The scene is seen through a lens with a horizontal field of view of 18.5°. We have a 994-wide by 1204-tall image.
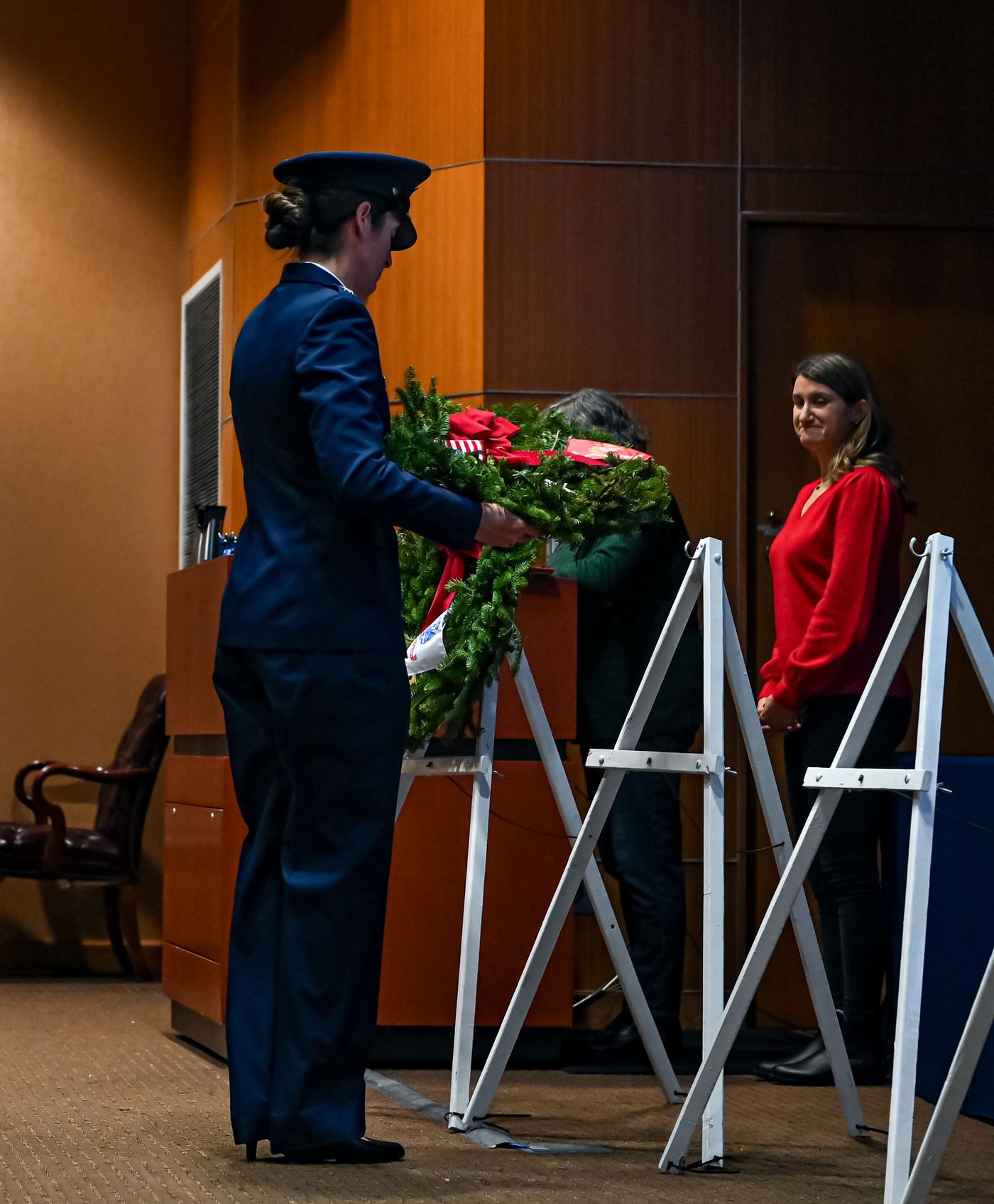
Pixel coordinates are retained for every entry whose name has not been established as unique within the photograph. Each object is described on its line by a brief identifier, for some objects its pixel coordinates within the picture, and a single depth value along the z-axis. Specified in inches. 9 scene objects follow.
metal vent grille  416.4
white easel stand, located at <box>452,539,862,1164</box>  190.5
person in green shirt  272.2
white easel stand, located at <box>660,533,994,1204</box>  156.2
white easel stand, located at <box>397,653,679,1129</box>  214.4
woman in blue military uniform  181.7
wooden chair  395.6
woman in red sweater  252.4
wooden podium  270.4
